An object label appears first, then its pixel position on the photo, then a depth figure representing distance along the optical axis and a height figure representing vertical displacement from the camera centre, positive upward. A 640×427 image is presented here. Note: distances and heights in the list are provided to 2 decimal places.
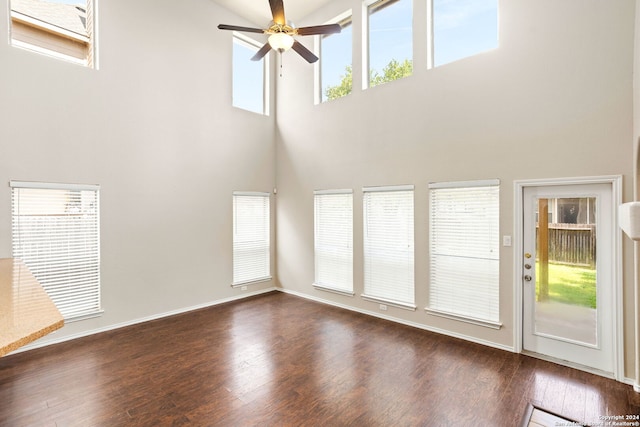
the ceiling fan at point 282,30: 3.44 +2.08
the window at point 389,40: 4.74 +2.71
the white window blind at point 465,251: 3.90 -0.52
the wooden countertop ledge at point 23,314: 1.36 -0.52
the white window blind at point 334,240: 5.44 -0.50
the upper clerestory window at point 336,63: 5.49 +2.70
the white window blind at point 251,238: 5.96 -0.49
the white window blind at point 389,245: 4.68 -0.53
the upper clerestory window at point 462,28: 3.97 +2.44
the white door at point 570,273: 3.23 -0.69
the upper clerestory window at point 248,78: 5.99 +2.70
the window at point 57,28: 3.87 +2.44
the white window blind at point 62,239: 3.81 -0.32
